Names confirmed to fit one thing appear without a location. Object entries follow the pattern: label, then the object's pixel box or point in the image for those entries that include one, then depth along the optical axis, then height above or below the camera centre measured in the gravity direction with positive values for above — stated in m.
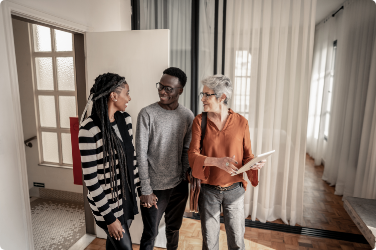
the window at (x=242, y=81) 2.52 +0.08
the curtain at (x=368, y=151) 2.64 -0.70
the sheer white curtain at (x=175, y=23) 2.64 +0.71
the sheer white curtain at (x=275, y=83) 2.41 +0.06
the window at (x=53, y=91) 2.87 -0.07
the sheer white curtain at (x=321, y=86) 4.51 +0.08
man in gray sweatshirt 1.56 -0.41
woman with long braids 1.26 -0.40
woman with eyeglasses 1.51 -0.45
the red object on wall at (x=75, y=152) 2.32 -0.63
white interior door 2.04 +0.24
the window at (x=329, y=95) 4.44 -0.10
